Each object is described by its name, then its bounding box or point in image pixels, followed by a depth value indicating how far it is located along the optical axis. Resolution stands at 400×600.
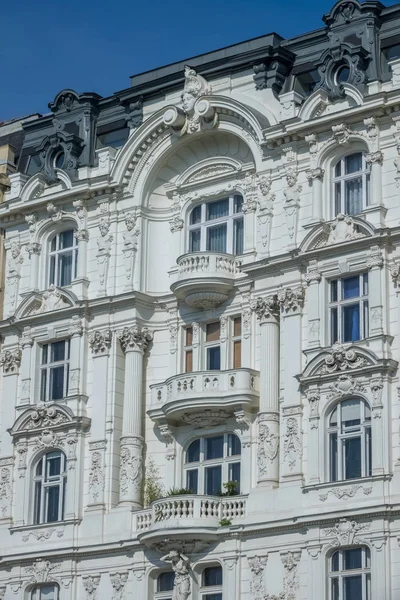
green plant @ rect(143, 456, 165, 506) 51.56
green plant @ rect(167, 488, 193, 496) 49.56
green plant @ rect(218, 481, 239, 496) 49.72
